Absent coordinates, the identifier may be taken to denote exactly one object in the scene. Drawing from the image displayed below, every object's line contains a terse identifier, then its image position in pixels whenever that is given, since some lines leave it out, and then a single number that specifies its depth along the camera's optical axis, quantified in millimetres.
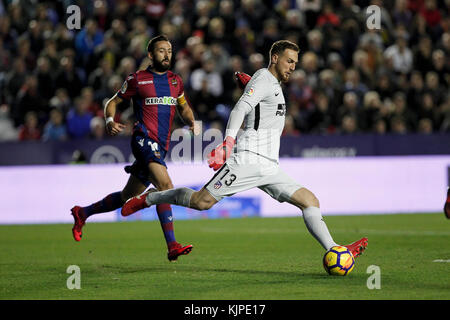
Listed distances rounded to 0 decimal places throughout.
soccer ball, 8609
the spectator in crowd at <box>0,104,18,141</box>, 18438
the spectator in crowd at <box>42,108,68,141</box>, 17906
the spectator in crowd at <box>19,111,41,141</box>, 18045
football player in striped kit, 10125
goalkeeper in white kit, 8586
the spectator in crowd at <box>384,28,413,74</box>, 20938
